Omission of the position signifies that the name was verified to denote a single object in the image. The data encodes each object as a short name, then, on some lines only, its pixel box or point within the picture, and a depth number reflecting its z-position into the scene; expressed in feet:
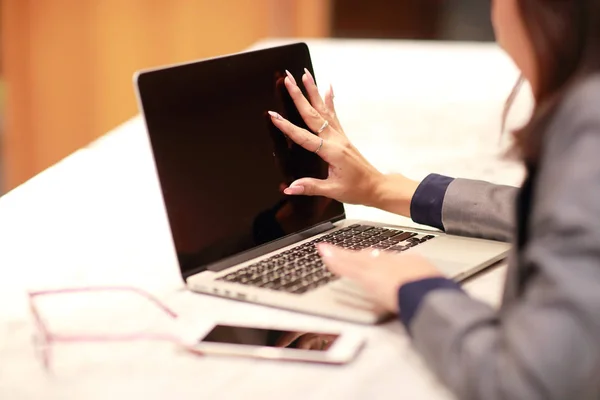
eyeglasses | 4.79
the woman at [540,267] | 4.19
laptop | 5.11
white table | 4.56
